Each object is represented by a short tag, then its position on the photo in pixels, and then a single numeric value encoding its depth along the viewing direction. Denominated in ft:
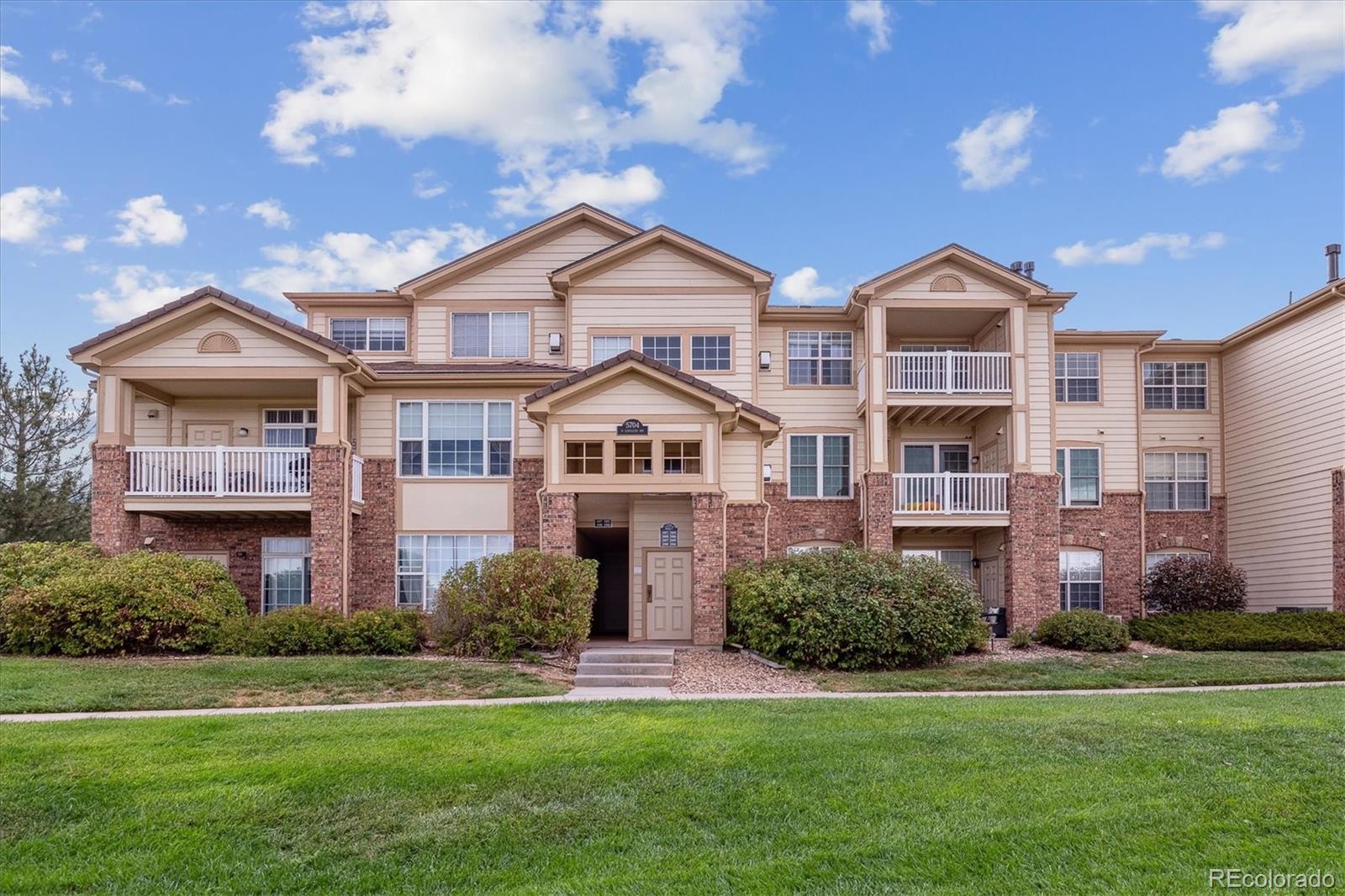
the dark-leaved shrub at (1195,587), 79.00
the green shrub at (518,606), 55.67
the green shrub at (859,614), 54.39
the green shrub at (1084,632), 63.67
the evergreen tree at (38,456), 98.02
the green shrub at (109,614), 56.08
